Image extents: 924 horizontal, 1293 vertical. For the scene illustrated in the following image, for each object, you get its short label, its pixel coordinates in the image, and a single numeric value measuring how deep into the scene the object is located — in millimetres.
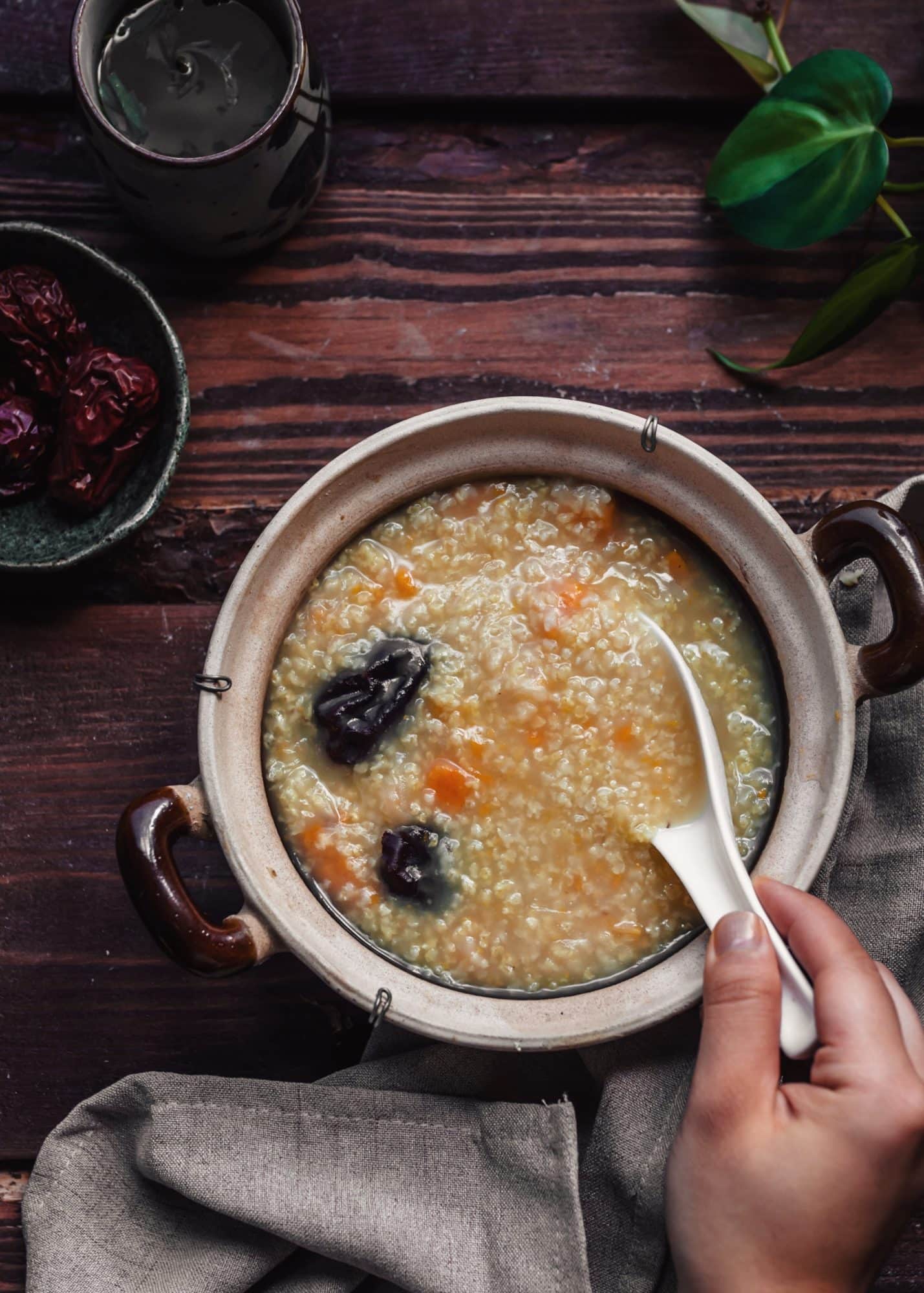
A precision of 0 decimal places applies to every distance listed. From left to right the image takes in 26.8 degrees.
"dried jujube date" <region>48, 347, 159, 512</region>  606
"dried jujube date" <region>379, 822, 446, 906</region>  576
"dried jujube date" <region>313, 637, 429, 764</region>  578
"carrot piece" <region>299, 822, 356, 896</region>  585
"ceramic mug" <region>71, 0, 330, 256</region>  585
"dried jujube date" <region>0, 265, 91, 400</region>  616
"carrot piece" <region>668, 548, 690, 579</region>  598
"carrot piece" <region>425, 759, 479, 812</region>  582
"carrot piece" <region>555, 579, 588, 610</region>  588
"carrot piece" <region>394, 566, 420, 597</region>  595
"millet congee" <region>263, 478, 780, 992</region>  578
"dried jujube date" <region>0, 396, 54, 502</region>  617
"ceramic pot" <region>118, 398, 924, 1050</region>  549
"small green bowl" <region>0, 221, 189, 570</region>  616
